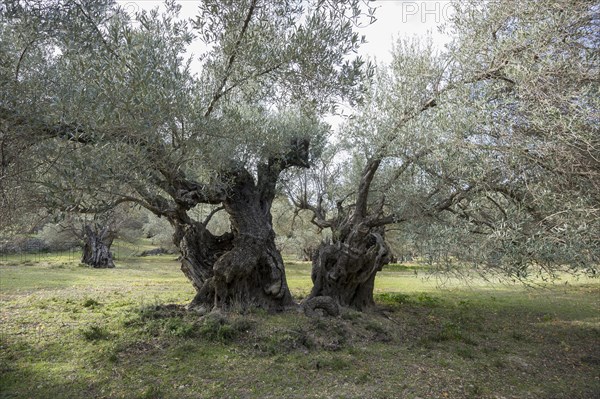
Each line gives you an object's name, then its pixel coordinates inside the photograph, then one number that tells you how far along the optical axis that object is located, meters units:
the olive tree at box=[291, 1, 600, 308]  6.18
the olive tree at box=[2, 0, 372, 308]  5.40
